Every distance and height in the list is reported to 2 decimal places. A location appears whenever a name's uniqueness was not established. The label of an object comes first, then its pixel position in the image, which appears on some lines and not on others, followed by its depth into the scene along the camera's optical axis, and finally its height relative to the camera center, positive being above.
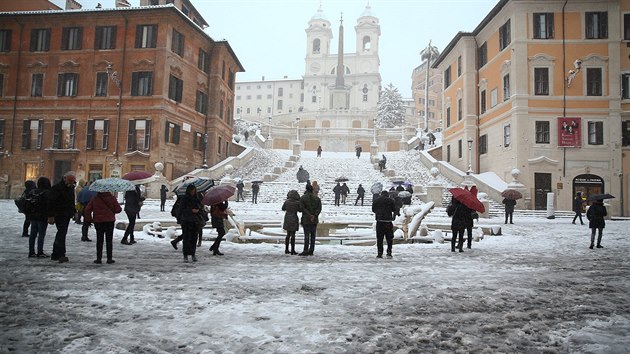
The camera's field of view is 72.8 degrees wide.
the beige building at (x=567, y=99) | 27.97 +7.38
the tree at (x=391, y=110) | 74.74 +16.35
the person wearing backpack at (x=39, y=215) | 8.74 -0.53
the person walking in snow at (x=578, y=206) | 20.59 +0.17
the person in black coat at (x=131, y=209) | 11.65 -0.45
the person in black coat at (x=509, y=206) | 20.41 +0.04
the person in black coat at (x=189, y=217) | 9.04 -0.48
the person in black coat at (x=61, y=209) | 8.44 -0.38
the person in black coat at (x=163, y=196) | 23.44 -0.13
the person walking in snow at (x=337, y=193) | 27.11 +0.46
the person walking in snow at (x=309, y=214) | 10.20 -0.35
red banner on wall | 28.14 +5.09
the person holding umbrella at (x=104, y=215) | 8.34 -0.46
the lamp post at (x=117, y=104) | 32.06 +6.93
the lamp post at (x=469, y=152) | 34.09 +4.32
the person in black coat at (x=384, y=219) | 9.93 -0.39
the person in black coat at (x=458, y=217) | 11.40 -0.34
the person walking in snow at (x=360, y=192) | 27.07 +0.58
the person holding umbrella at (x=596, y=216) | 12.17 -0.18
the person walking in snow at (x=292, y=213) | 10.63 -0.36
